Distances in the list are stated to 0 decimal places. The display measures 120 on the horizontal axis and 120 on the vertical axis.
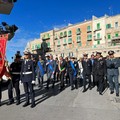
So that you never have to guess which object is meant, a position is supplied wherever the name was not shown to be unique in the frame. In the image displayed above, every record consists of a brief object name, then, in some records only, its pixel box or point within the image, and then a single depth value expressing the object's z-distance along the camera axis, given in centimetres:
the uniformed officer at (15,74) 437
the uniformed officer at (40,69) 681
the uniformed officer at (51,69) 637
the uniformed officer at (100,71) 532
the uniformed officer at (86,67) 580
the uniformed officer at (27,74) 417
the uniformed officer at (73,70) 614
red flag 395
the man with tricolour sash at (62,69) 623
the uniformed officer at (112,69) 505
